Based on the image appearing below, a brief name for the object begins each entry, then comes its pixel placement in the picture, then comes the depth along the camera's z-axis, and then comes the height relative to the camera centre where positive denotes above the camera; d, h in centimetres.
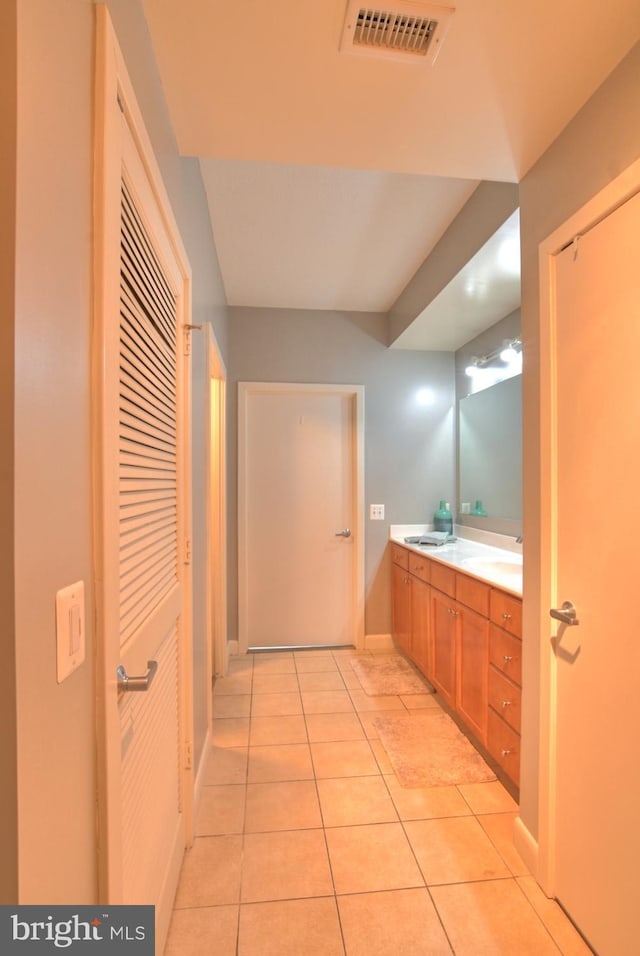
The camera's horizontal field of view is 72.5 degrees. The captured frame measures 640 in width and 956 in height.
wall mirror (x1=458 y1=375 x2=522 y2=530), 277 +21
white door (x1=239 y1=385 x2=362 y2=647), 350 -30
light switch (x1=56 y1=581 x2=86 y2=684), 59 -21
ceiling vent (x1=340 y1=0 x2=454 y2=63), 102 +110
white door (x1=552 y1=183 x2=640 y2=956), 110 -27
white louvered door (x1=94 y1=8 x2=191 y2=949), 72 -8
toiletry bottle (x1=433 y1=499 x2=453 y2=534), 348 -31
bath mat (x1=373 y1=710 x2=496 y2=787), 198 -135
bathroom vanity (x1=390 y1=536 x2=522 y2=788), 185 -81
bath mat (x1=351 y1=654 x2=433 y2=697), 284 -136
